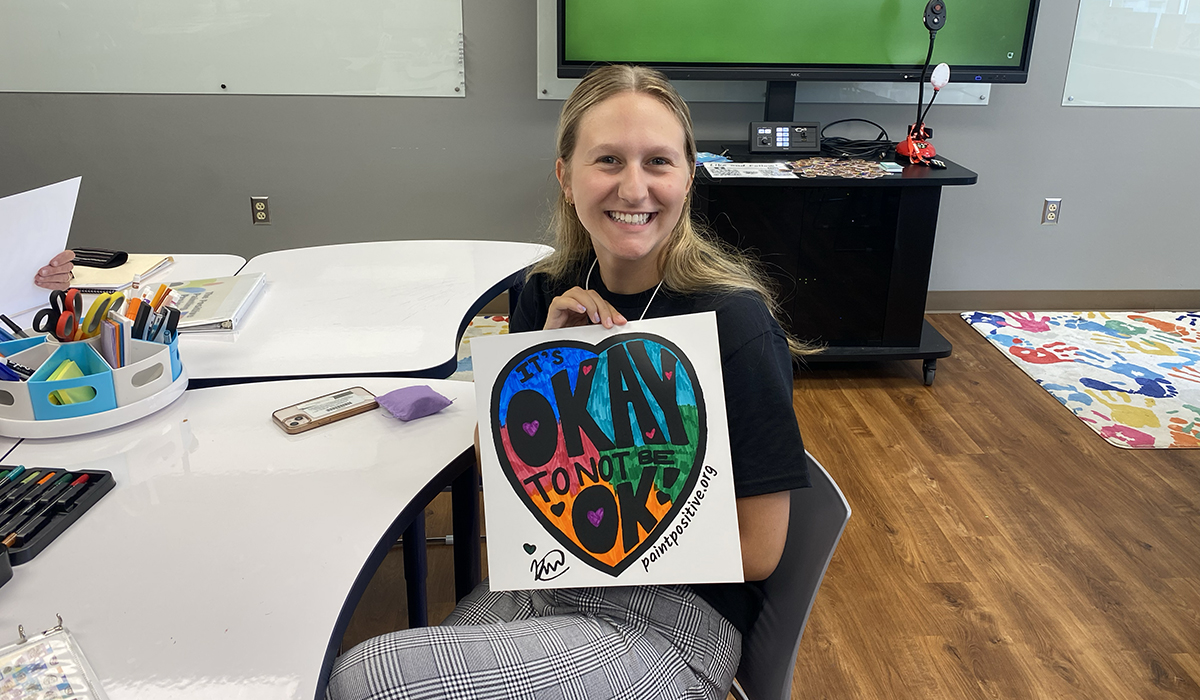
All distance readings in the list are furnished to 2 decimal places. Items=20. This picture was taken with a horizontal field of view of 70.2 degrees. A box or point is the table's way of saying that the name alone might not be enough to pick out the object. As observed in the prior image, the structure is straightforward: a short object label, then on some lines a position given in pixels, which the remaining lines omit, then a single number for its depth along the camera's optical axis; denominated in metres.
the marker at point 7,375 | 1.10
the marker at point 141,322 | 1.19
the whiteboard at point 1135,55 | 3.26
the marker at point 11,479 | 0.96
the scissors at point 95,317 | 1.17
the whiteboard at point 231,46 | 3.03
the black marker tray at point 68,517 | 0.86
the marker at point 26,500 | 0.91
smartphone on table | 1.15
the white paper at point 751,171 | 2.70
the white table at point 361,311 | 1.36
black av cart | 2.78
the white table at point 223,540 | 0.75
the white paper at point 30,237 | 1.42
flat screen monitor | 2.96
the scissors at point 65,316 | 1.16
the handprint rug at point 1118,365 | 2.65
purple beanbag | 1.18
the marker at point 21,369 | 1.14
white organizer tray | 1.09
